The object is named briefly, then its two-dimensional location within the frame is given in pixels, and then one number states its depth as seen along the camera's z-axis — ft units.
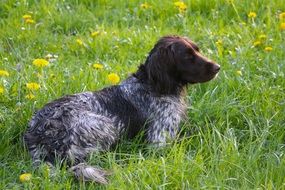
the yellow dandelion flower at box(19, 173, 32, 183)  24.67
